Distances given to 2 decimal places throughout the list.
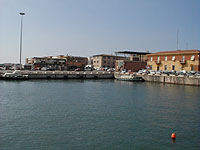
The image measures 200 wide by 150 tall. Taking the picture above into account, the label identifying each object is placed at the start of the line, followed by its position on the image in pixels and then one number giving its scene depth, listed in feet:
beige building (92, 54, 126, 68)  431.43
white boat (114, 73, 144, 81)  258.18
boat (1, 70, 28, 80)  228.63
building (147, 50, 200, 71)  240.12
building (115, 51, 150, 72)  326.65
